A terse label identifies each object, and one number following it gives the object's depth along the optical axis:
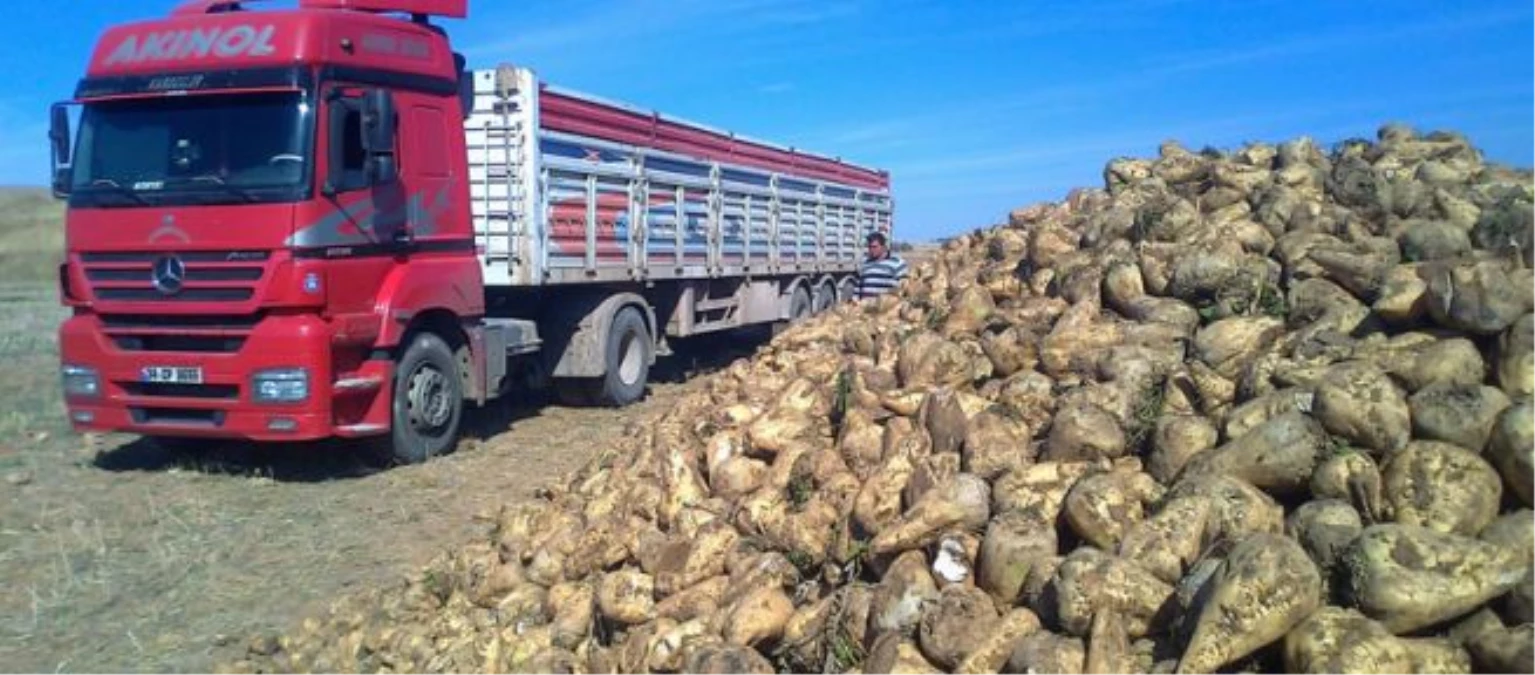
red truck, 8.05
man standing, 11.61
